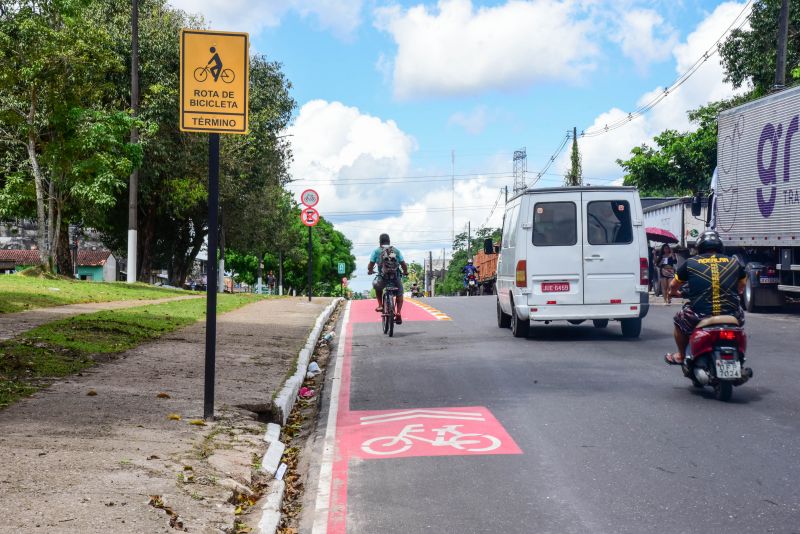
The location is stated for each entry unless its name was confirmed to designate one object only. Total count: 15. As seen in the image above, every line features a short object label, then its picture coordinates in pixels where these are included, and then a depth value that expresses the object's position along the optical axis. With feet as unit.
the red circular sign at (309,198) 81.51
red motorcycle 29.19
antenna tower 265.95
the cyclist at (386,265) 53.21
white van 48.11
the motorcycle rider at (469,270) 163.94
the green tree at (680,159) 159.22
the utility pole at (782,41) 84.84
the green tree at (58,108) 87.25
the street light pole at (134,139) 101.86
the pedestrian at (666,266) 83.67
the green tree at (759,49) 114.93
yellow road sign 24.43
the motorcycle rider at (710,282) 30.07
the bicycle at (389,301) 52.59
